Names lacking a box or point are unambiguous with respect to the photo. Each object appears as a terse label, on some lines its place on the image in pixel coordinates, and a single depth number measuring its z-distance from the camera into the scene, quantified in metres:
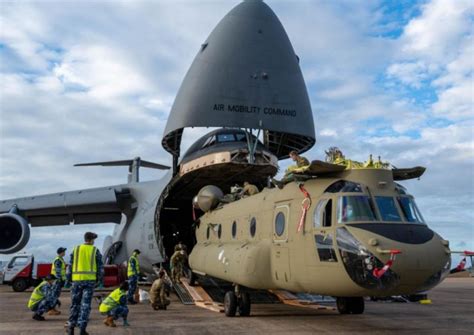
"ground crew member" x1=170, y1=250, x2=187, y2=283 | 15.44
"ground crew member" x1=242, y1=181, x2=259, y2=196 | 12.82
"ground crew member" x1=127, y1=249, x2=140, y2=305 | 13.69
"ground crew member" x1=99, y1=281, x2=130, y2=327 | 9.79
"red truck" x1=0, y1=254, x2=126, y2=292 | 21.25
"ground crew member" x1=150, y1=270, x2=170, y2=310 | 12.96
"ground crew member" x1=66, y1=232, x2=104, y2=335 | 8.11
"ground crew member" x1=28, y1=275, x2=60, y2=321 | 10.97
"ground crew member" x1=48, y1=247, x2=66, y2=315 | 11.78
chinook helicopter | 7.89
